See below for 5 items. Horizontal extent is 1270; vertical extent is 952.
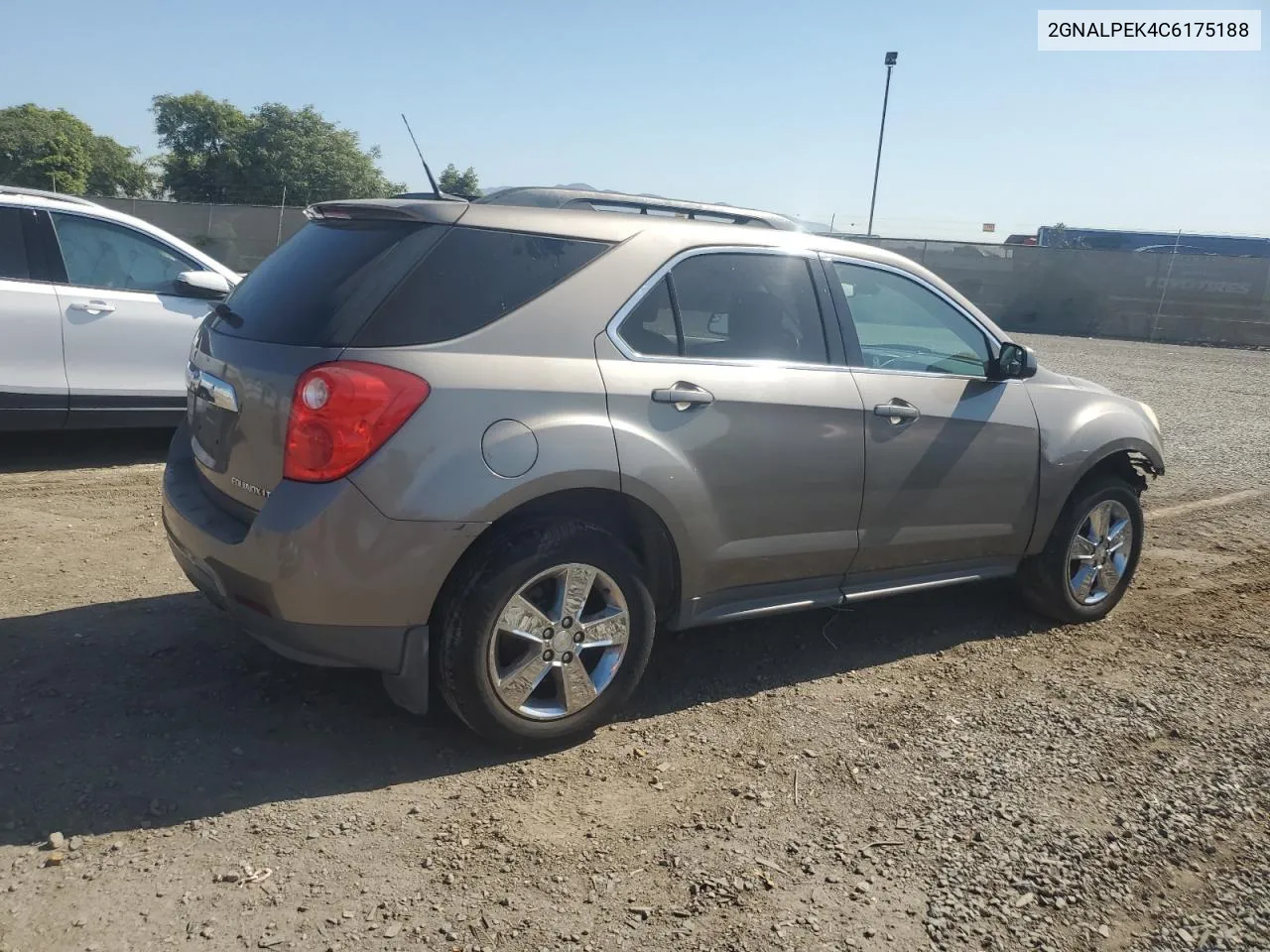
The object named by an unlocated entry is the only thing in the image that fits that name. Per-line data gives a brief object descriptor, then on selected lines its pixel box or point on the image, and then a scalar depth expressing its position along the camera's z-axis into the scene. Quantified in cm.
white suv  669
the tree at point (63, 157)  6425
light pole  3197
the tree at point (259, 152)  6266
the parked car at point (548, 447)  324
